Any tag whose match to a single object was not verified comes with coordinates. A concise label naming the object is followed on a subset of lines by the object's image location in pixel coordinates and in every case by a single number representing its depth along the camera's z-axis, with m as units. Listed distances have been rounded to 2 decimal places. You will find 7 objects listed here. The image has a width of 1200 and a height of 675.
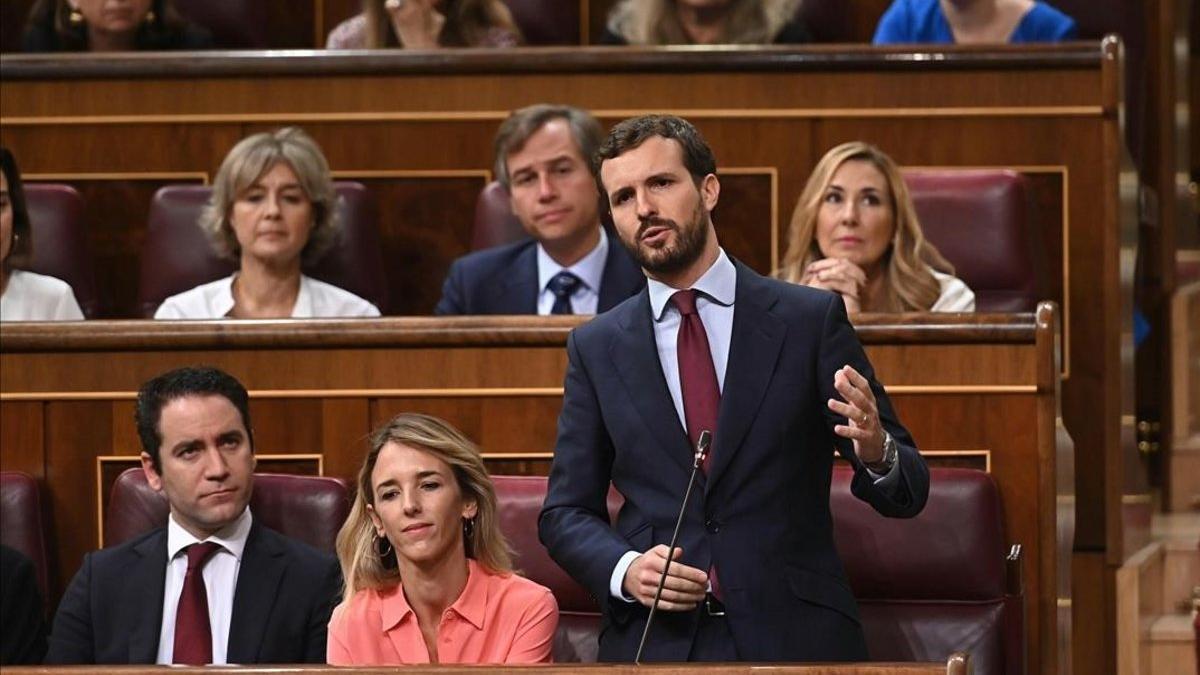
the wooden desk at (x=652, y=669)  20.84
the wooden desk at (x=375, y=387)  22.09
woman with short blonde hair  22.86
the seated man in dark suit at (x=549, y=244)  22.76
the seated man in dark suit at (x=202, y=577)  21.89
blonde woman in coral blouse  21.65
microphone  21.19
